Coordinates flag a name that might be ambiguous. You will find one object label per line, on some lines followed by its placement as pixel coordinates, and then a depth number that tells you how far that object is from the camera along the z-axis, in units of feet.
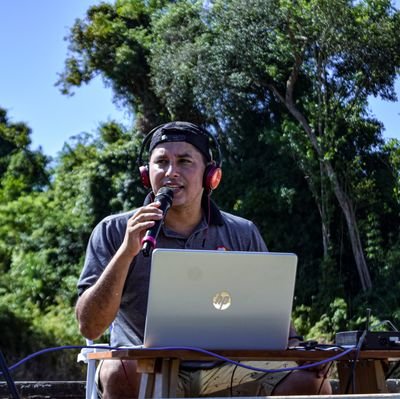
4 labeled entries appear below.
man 10.85
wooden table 9.60
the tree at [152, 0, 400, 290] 48.57
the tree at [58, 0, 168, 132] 65.26
